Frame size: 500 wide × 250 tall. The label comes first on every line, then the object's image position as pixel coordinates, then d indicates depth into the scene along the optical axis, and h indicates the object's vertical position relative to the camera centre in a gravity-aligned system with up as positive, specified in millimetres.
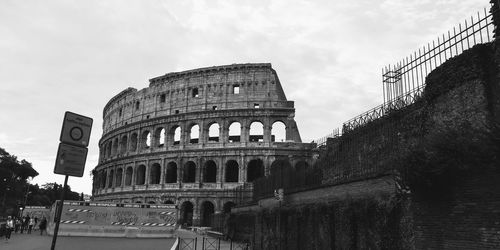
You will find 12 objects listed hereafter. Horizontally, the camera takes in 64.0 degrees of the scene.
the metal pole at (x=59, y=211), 5629 +21
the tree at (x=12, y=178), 51719 +4294
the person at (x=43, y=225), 23578 -755
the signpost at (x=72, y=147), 5703 +934
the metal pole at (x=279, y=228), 13270 -254
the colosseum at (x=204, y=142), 39031 +7780
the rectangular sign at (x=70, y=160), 5688 +749
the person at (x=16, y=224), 25294 -876
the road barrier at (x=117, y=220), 20859 -269
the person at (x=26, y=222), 26969 -709
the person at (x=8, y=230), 18422 -869
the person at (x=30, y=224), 25500 -793
